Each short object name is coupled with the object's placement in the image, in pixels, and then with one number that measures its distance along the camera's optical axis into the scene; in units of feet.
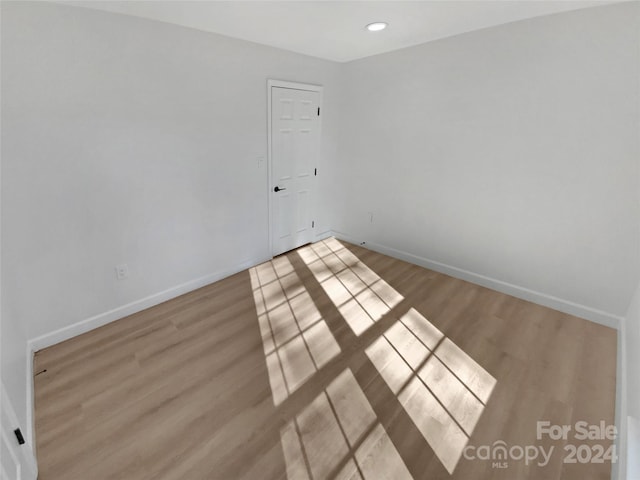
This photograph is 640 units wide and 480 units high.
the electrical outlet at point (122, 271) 8.58
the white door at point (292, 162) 11.80
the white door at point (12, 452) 3.84
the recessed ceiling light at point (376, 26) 8.53
